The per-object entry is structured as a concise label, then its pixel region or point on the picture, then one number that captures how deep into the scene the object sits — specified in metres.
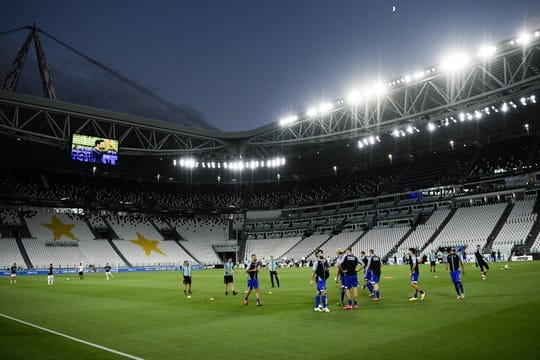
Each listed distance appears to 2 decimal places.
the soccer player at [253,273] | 17.84
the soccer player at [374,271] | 18.03
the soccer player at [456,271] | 16.48
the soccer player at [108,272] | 44.61
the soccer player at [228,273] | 22.80
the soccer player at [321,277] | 15.12
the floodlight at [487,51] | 37.34
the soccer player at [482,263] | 24.45
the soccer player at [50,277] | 35.67
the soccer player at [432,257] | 32.93
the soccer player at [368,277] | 18.39
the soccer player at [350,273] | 15.38
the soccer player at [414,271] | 16.73
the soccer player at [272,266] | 27.80
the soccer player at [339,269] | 15.51
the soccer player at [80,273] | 43.92
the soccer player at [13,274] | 39.44
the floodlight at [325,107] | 50.48
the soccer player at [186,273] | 24.41
